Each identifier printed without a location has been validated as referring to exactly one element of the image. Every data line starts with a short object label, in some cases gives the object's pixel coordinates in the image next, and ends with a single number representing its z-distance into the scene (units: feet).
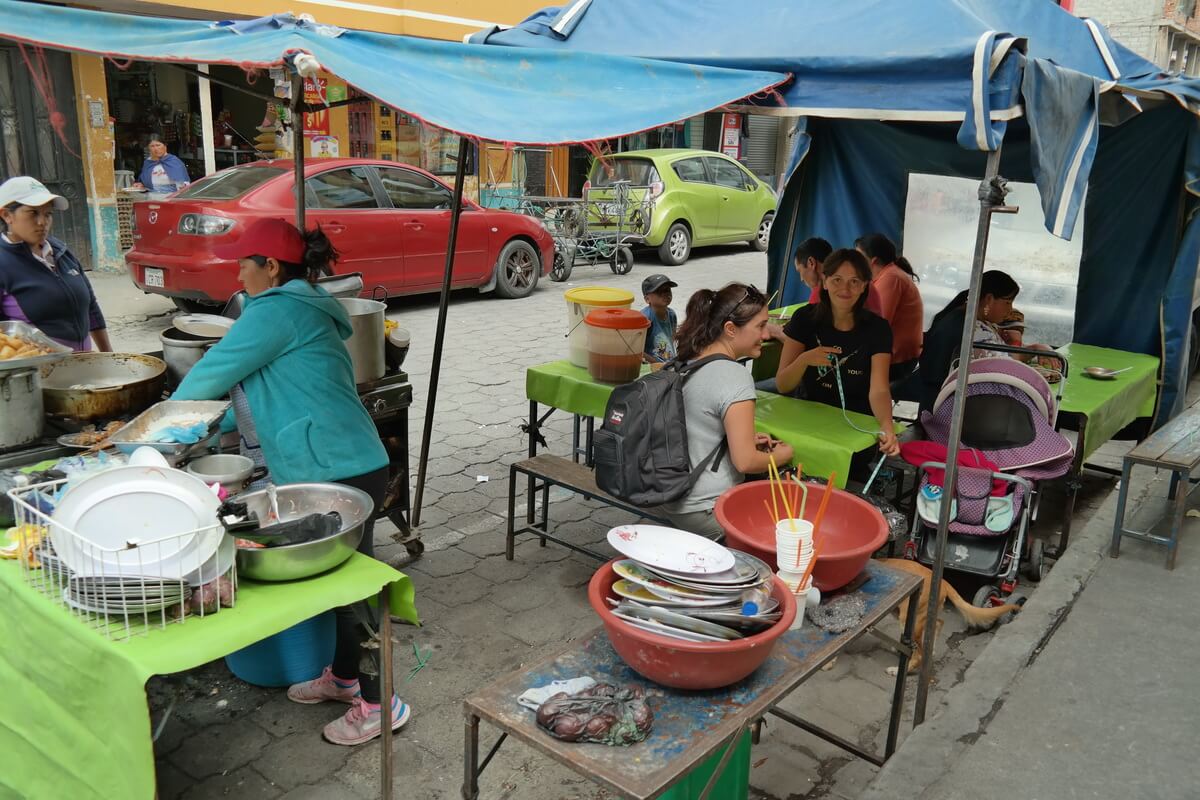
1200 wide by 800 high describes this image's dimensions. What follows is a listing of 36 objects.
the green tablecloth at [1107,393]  16.40
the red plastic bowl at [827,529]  8.96
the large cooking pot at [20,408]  9.62
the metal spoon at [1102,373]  18.21
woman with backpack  11.07
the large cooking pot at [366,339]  13.57
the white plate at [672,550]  7.82
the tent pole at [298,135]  12.54
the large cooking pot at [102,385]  10.41
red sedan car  27.94
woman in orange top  18.70
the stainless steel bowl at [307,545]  7.94
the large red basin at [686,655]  7.04
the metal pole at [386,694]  8.64
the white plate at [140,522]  7.35
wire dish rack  7.18
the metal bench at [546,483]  13.96
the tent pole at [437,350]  14.94
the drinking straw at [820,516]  8.88
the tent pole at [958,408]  10.27
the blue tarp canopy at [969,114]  10.91
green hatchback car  44.62
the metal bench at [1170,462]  15.48
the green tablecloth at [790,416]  13.44
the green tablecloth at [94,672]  6.99
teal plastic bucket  11.41
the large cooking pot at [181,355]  11.91
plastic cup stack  8.43
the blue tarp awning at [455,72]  10.11
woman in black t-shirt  14.98
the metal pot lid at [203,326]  12.66
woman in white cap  13.71
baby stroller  14.16
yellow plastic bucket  15.83
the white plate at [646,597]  7.33
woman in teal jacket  9.84
